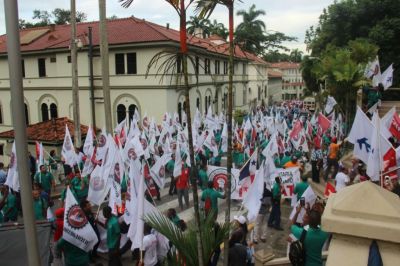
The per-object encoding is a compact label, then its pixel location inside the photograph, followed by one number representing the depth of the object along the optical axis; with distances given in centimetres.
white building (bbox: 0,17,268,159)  2780
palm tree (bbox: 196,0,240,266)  415
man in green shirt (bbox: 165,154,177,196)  1381
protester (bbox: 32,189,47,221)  859
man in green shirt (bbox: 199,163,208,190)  1136
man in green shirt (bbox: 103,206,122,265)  710
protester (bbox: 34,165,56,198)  1149
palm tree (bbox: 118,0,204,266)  404
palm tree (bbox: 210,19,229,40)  3932
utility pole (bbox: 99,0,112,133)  1551
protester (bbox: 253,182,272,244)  977
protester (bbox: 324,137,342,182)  1366
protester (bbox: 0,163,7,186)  1129
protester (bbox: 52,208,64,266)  701
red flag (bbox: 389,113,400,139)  1041
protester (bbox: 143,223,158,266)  663
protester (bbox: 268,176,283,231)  1003
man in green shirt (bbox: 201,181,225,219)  937
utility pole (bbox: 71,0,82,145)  1652
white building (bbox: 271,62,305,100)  10550
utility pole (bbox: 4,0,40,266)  370
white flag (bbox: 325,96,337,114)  1742
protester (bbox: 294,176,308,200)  961
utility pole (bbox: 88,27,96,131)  2733
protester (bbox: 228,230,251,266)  601
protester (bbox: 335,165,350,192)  1005
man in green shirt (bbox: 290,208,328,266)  539
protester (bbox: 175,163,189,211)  1188
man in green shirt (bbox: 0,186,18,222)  902
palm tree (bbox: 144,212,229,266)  453
